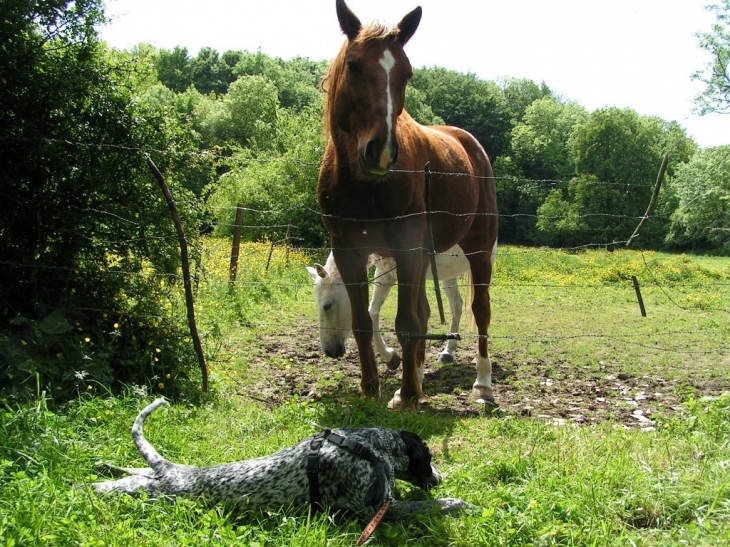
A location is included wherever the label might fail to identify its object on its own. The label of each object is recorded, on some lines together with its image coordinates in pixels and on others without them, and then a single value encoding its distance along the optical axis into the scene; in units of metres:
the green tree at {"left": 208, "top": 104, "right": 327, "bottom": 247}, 21.34
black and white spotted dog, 2.91
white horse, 6.31
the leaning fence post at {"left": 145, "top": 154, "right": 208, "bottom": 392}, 4.85
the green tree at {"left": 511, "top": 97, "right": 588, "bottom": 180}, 52.19
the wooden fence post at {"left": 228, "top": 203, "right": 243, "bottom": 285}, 10.60
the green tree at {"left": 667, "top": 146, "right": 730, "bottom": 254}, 28.95
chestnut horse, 4.32
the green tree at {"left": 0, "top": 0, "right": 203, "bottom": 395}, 4.64
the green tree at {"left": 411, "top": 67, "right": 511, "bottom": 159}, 51.38
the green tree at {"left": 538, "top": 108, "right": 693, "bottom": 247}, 39.59
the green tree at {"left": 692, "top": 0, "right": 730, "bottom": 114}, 30.59
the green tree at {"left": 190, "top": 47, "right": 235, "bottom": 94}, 71.38
